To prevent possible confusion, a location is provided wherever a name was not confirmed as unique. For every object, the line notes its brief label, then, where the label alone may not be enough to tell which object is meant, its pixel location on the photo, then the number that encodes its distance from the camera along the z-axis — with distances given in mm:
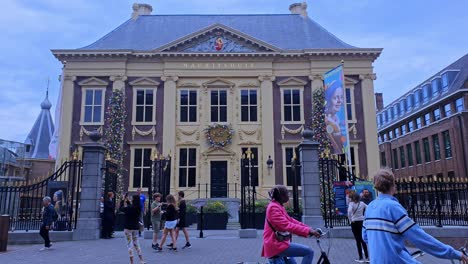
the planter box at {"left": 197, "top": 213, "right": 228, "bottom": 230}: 18859
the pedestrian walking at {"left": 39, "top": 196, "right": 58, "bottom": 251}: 12117
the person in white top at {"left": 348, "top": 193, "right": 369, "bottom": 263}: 9727
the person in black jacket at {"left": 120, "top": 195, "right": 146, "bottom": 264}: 9117
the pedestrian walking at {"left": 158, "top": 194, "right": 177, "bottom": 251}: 11758
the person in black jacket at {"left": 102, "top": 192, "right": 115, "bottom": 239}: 15096
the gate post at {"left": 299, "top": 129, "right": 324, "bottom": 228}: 14680
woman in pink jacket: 5008
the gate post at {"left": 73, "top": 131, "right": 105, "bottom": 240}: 14656
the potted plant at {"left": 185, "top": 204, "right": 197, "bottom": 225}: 21406
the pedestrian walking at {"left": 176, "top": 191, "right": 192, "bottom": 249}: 12414
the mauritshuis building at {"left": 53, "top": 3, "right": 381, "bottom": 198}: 28266
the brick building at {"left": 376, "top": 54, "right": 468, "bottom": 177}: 35906
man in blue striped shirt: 3250
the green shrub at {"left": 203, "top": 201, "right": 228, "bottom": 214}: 19016
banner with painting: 19375
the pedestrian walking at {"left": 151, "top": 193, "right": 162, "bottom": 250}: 12547
